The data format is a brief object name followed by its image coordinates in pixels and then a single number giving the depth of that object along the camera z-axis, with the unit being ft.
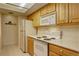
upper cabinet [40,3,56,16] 4.32
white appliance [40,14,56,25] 4.31
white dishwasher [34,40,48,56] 3.74
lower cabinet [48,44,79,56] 2.36
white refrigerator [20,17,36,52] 7.16
